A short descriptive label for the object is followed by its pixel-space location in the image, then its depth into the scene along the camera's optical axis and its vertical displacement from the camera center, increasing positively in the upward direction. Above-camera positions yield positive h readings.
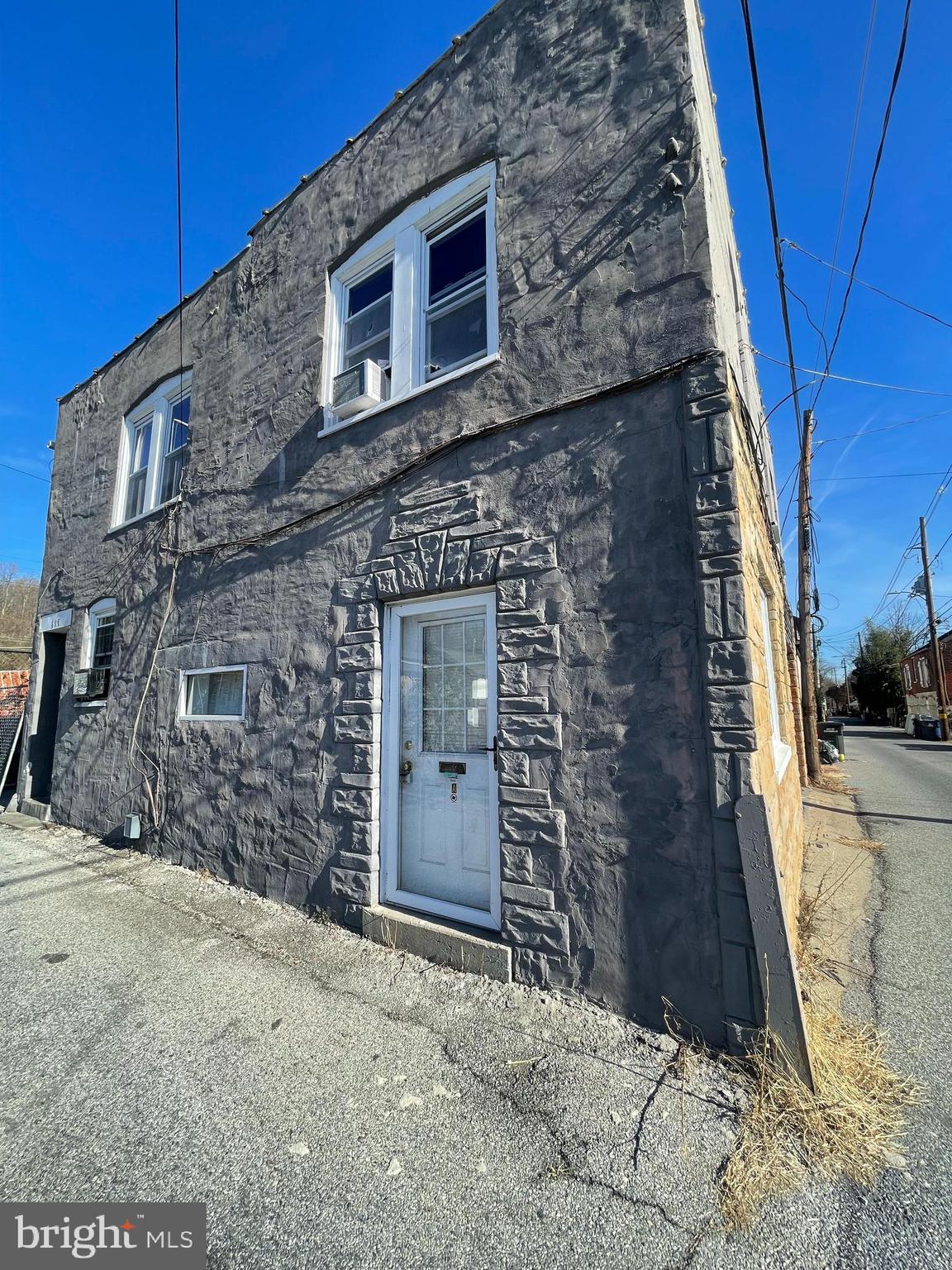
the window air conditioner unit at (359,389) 4.77 +2.80
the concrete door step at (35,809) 7.91 -1.29
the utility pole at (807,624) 11.82 +2.09
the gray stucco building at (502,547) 2.97 +1.16
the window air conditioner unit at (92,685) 7.30 +0.41
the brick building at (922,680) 28.82 +2.35
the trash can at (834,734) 16.81 -0.56
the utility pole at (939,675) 22.89 +1.65
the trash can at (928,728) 23.83 -0.57
